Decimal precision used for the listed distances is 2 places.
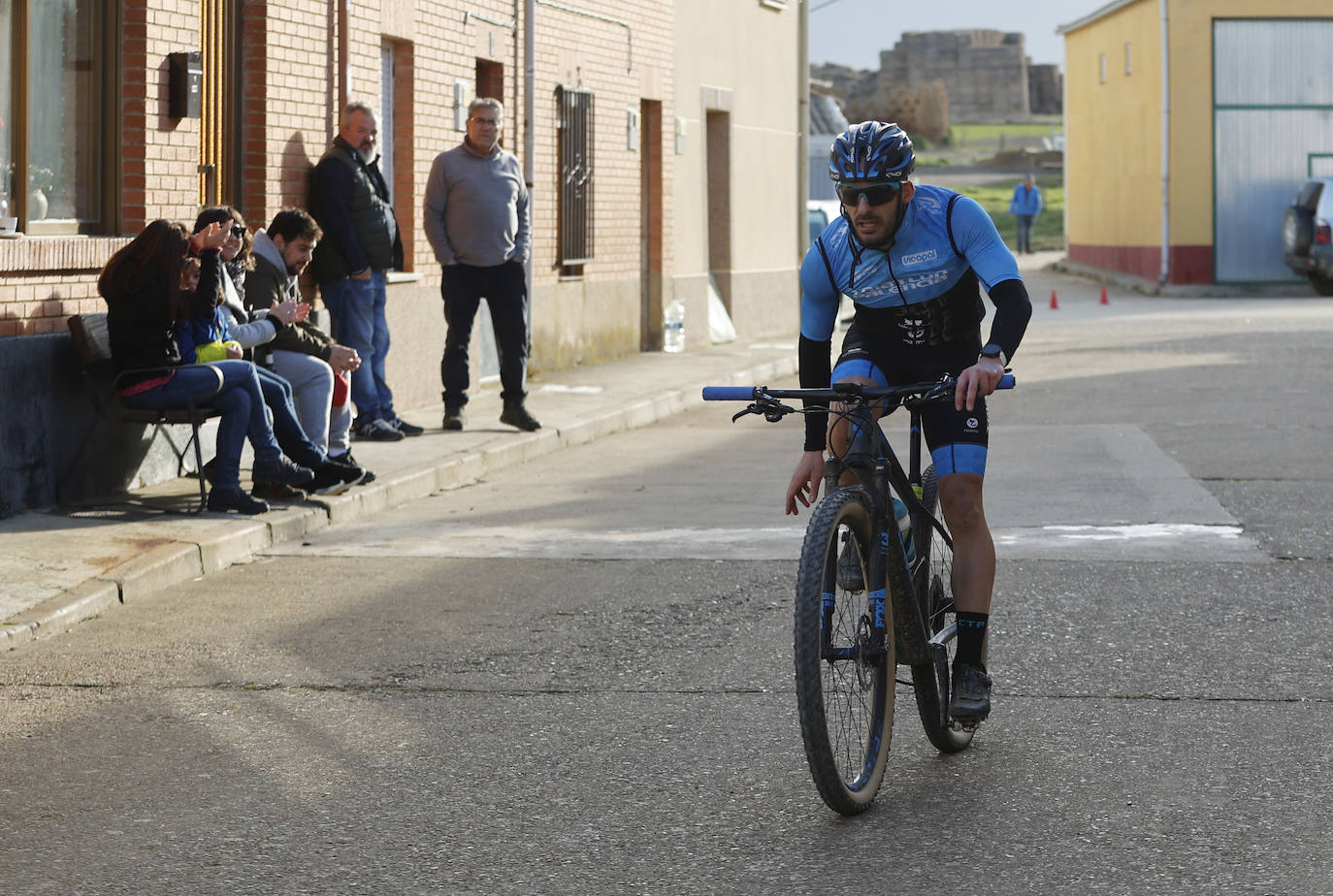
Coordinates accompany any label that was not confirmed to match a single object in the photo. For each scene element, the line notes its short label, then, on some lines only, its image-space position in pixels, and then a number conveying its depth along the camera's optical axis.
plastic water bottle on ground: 20.53
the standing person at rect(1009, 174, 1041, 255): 47.34
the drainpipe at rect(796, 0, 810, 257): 25.50
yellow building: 33.84
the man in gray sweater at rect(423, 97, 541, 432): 13.08
